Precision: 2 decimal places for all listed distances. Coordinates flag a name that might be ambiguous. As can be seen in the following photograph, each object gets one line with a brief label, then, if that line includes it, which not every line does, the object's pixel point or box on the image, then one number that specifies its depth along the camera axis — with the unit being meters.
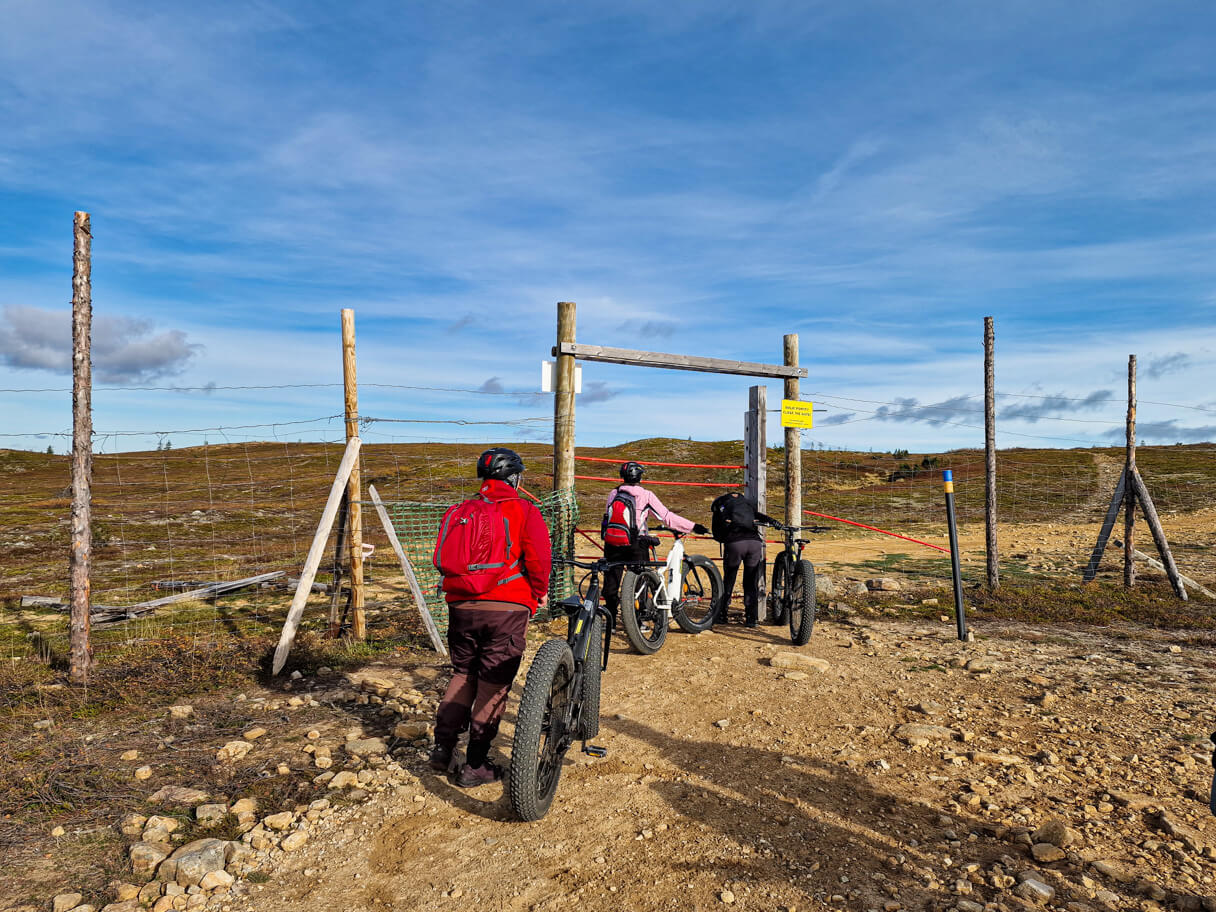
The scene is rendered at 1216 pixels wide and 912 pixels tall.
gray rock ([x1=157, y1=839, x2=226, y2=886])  3.97
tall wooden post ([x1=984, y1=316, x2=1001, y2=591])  13.05
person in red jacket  4.89
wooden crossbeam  10.64
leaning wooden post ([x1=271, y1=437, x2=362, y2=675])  7.88
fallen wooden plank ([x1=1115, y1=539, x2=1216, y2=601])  12.42
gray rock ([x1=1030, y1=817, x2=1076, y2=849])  4.27
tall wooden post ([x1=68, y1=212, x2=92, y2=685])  7.41
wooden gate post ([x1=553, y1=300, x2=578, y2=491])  10.63
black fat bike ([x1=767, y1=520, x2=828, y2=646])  9.15
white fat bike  8.49
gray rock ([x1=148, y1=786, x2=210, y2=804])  4.89
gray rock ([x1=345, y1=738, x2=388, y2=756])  5.70
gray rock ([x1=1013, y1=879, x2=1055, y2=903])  3.73
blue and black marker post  9.41
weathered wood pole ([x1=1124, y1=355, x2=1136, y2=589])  13.06
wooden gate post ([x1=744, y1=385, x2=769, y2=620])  11.19
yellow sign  11.36
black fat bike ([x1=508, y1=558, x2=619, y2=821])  4.34
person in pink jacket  8.59
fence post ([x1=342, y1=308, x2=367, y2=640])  8.85
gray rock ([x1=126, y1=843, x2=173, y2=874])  4.10
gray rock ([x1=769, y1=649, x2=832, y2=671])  8.12
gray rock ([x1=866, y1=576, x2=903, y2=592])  13.18
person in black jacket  9.79
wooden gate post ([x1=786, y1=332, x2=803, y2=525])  11.47
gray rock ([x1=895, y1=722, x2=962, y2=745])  5.95
